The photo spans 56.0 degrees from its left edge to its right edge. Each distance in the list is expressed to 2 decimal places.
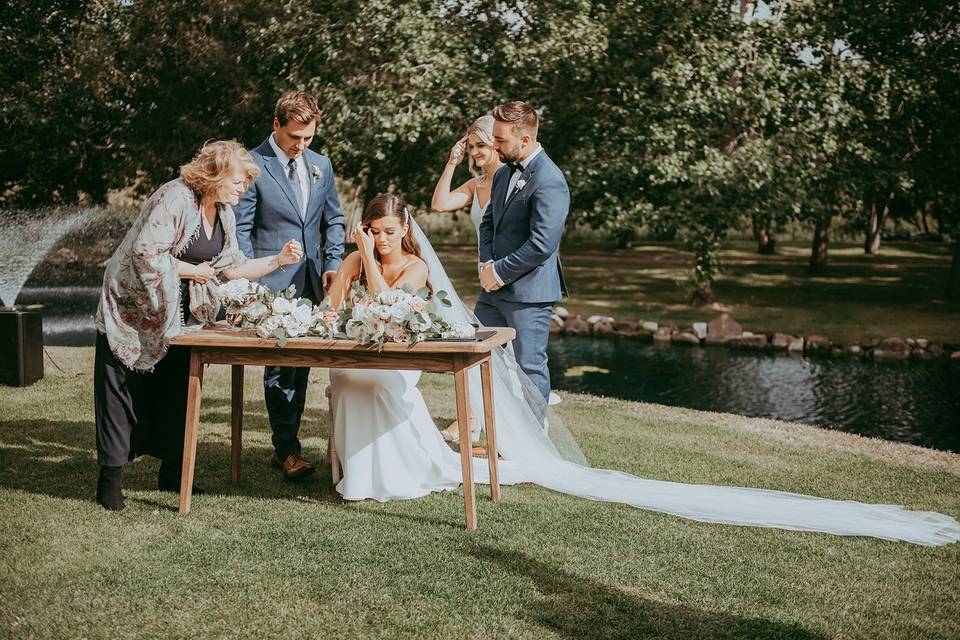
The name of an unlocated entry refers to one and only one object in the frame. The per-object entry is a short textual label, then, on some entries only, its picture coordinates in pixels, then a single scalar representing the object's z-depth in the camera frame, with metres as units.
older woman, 4.53
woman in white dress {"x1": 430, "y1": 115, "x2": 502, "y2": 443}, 5.89
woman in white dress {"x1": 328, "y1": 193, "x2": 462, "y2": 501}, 5.00
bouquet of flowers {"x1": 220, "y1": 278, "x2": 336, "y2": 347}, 4.51
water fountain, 8.05
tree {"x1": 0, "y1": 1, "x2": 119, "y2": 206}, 21.27
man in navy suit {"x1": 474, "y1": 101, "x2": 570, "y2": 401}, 5.56
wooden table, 4.43
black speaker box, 8.02
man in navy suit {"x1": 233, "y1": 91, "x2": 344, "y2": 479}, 5.40
